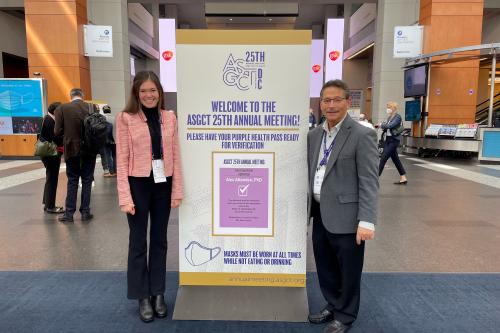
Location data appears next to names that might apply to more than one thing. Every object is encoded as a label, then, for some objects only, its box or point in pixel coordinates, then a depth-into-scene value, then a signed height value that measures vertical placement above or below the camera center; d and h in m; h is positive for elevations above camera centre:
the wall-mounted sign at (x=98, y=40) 12.54 +2.38
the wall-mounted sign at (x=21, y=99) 10.67 +0.39
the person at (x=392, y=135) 7.27 -0.35
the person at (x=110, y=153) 8.24 -0.86
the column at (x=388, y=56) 14.38 +2.29
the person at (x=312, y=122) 15.73 -0.26
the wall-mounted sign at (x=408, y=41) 12.85 +2.49
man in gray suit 2.27 -0.44
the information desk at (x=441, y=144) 11.28 -0.84
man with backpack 4.86 -0.35
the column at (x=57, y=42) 12.53 +2.32
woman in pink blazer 2.52 -0.42
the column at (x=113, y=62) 14.04 +1.88
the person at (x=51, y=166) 5.25 -0.72
